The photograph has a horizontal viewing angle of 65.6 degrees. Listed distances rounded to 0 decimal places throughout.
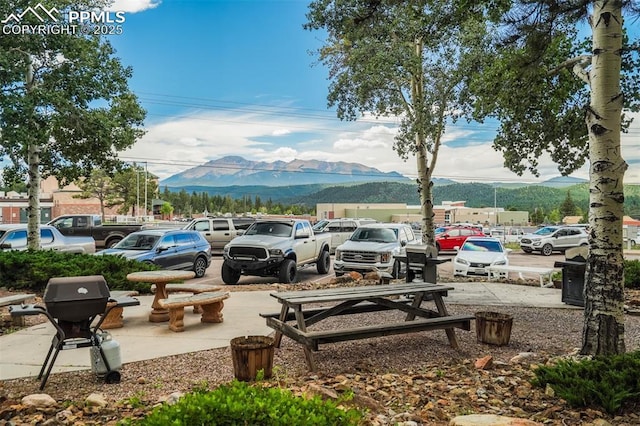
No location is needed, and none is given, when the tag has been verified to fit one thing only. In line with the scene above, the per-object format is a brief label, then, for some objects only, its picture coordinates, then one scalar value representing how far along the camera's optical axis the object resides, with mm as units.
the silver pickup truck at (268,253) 13453
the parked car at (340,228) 25312
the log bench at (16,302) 7402
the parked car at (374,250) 14125
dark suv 13414
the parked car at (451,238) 28875
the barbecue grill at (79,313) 4715
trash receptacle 9195
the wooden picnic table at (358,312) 5258
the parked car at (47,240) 15180
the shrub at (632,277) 12102
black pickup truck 23469
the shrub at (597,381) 3943
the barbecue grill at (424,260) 9289
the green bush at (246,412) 2564
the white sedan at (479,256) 15297
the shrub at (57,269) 10266
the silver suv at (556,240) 29359
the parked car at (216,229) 24000
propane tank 4855
